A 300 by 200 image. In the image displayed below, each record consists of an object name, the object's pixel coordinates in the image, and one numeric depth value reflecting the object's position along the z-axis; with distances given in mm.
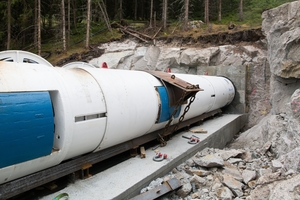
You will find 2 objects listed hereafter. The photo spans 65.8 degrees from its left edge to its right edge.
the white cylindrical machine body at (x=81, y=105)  3059
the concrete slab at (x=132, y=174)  3666
